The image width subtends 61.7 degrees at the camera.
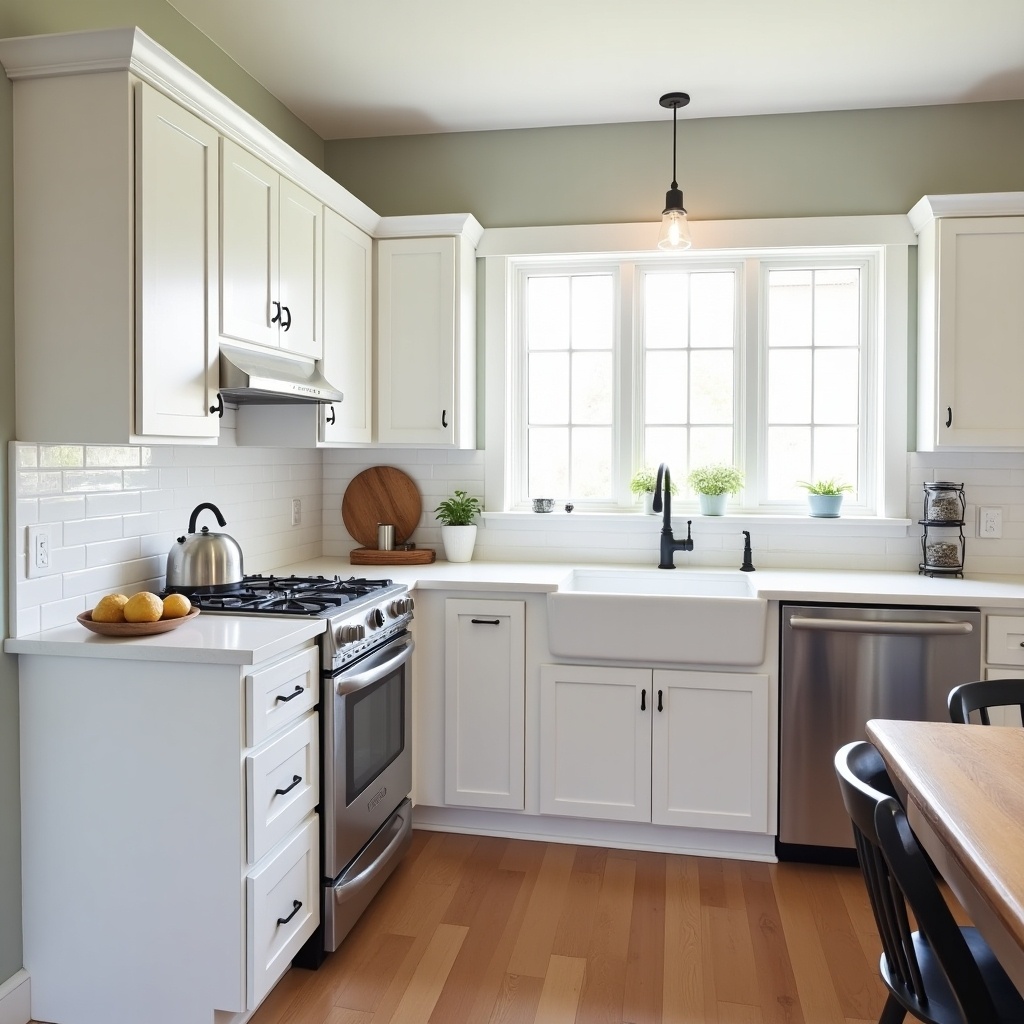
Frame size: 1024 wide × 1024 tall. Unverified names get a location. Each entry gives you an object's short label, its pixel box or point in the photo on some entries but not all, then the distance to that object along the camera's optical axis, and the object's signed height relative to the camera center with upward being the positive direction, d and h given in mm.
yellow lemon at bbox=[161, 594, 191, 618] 2168 -303
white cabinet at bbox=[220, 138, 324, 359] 2436 +718
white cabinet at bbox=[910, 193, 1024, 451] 3119 +633
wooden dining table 1111 -500
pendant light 3107 +974
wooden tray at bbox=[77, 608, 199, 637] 2070 -340
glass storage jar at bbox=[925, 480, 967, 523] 3299 -42
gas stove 2393 -339
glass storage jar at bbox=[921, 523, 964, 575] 3297 -220
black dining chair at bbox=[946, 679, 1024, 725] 1972 -474
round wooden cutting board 3775 -63
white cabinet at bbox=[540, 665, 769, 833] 2939 -893
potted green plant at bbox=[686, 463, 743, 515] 3547 +27
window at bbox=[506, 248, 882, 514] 3627 +515
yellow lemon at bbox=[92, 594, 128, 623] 2082 -299
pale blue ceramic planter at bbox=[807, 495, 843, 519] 3503 -56
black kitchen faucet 3451 -210
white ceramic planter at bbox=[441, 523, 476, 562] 3602 -220
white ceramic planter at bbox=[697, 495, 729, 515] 3564 -52
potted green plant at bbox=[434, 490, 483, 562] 3605 -156
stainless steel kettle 2547 -226
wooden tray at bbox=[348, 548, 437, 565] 3561 -284
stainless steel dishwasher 2822 -632
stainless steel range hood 2373 +322
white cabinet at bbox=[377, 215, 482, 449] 3477 +627
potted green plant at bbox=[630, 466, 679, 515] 3621 +22
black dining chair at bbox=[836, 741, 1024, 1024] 1177 -644
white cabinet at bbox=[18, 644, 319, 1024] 1995 -835
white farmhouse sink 2887 -467
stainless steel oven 2379 -892
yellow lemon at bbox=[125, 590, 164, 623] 2080 -295
